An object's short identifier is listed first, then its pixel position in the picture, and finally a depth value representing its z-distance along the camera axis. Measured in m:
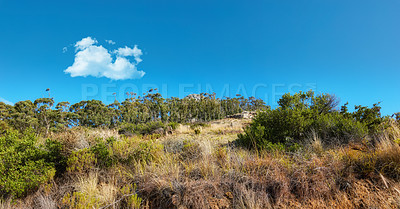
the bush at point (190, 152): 4.84
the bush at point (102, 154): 4.63
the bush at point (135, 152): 4.81
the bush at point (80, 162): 4.30
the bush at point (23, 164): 3.77
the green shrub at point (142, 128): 13.87
